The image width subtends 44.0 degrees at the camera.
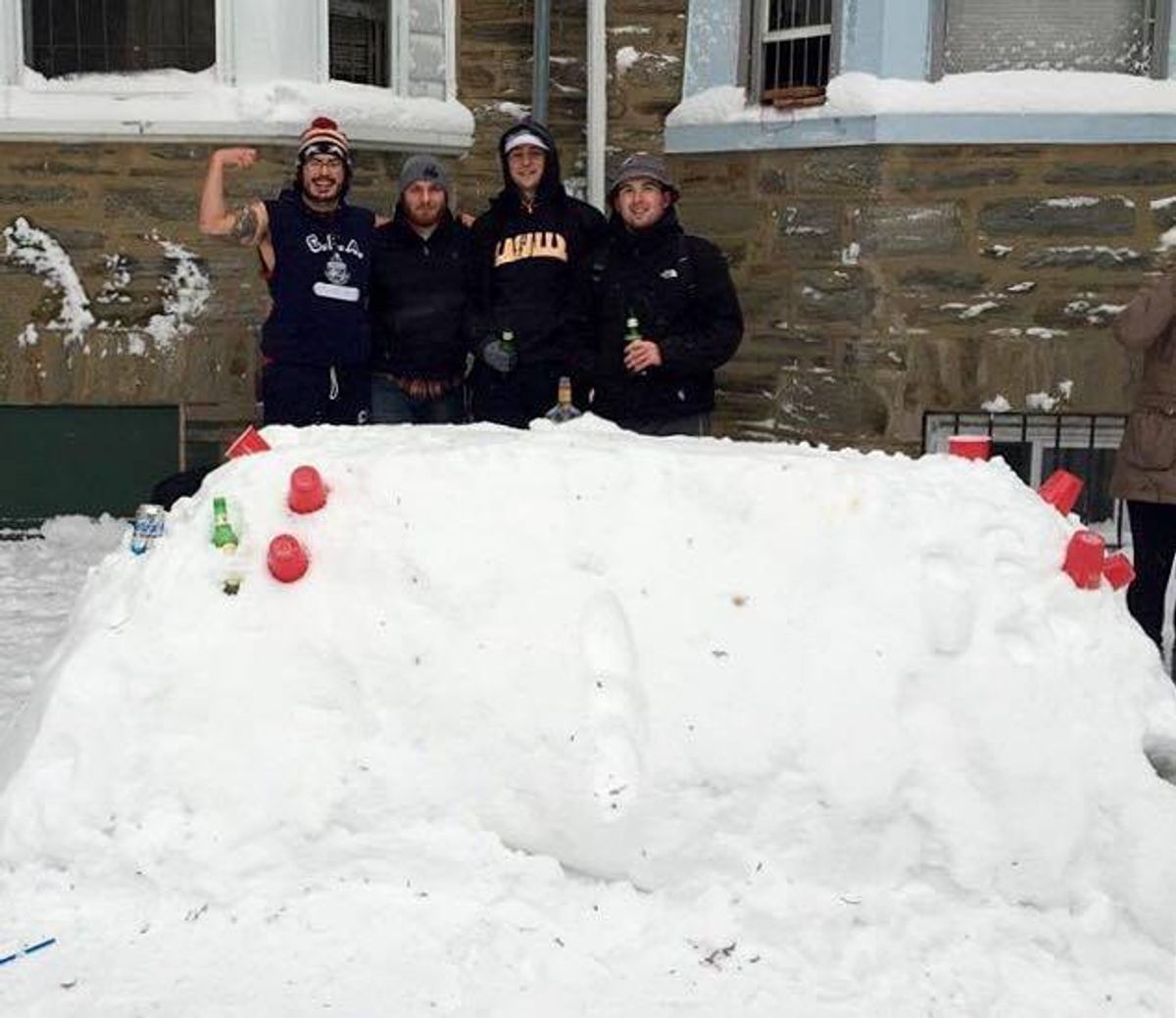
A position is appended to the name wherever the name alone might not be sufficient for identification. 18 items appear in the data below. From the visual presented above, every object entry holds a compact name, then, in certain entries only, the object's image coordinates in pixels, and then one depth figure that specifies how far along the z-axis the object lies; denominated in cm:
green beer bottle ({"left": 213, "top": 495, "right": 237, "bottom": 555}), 382
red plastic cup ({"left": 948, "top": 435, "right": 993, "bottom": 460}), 435
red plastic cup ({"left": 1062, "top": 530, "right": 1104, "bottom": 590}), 383
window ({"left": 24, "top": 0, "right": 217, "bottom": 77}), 753
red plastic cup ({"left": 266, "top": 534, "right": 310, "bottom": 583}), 373
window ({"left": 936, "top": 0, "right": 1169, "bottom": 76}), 720
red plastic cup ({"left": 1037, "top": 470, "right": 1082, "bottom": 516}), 427
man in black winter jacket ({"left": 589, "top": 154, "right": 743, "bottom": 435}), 552
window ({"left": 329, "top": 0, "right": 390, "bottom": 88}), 771
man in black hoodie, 570
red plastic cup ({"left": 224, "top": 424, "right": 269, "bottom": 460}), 418
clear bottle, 531
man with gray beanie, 575
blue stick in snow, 318
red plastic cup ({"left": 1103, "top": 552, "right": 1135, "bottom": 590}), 391
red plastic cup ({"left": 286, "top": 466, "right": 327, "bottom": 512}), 384
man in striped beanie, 565
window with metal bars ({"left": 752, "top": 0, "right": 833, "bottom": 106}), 745
